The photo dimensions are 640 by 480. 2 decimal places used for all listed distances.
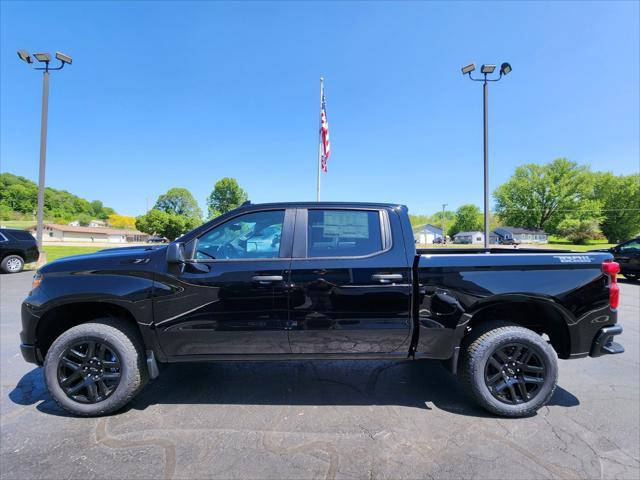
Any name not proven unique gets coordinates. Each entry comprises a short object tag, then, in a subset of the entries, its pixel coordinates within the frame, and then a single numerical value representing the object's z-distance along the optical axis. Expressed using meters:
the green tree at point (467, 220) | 110.62
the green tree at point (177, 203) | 91.94
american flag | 11.88
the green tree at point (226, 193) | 66.48
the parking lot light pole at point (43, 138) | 13.12
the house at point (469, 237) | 96.12
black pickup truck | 2.81
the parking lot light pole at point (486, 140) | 11.44
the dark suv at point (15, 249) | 11.40
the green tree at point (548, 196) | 63.38
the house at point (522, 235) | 75.19
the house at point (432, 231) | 99.06
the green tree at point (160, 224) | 70.56
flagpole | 11.49
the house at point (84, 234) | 77.31
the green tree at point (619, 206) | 60.81
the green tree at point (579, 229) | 60.81
